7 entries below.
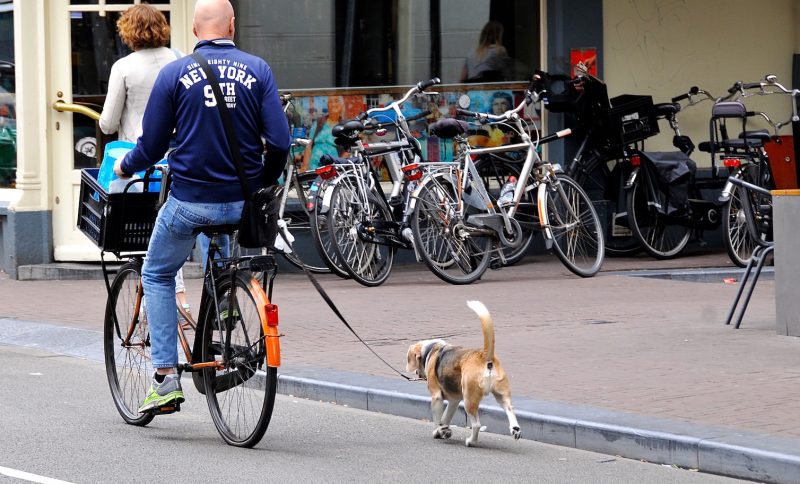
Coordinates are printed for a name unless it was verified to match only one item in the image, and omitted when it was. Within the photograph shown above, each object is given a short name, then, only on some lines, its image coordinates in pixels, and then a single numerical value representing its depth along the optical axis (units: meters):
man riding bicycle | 11.54
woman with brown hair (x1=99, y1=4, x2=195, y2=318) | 15.66
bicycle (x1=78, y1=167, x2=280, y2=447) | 11.36
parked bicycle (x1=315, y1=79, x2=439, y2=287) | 22.58
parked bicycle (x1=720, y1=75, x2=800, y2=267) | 25.22
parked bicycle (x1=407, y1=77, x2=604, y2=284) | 23.05
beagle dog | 11.41
